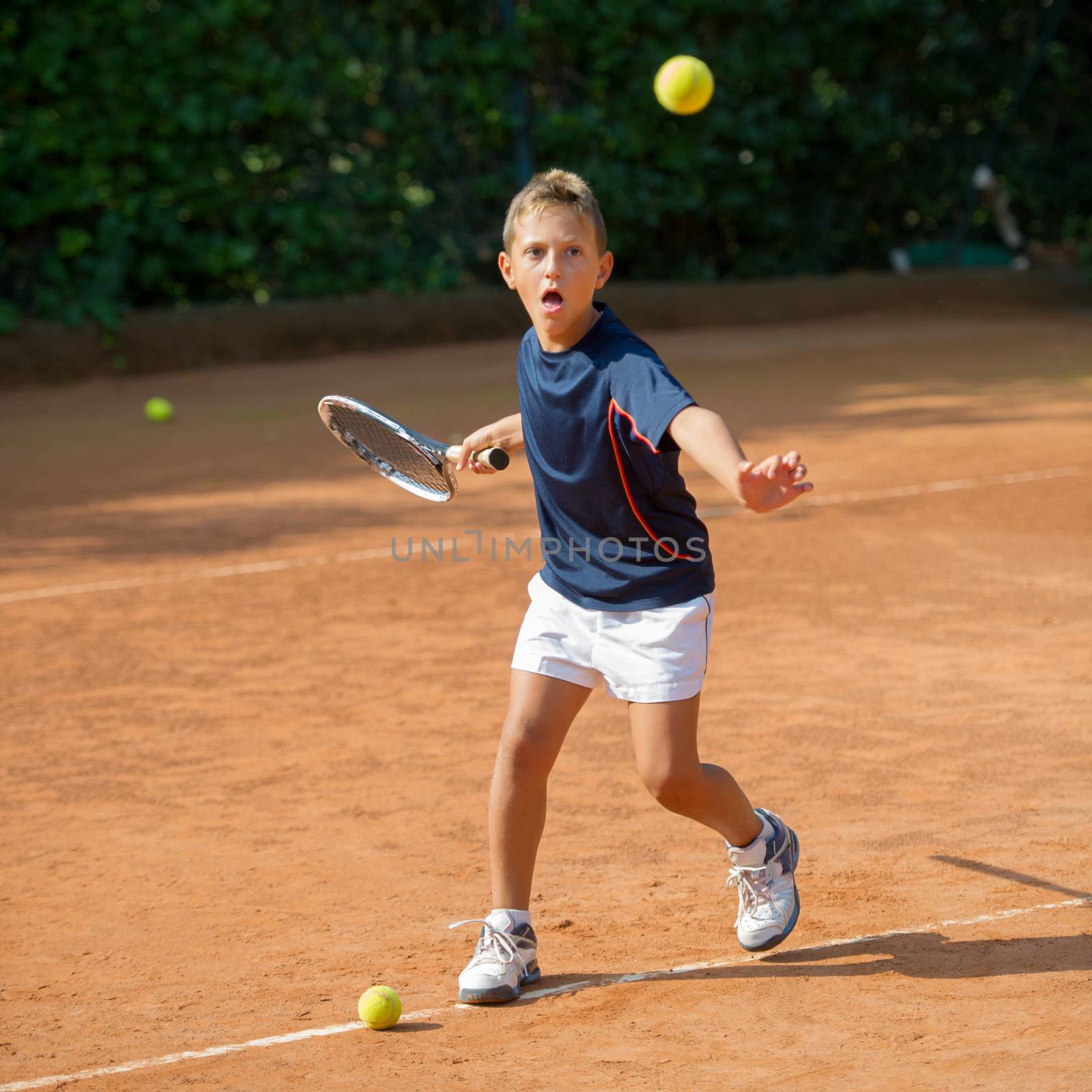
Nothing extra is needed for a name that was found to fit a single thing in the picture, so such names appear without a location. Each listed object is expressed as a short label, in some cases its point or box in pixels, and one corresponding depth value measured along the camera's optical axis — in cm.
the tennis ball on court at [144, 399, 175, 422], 2130
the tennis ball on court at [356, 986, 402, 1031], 560
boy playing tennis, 584
